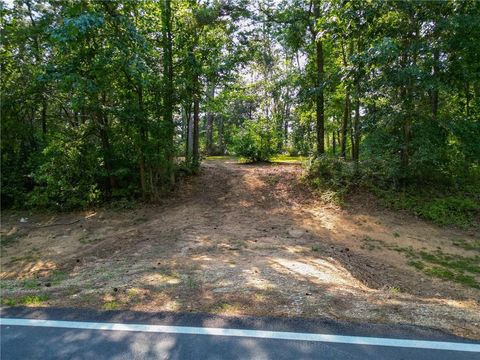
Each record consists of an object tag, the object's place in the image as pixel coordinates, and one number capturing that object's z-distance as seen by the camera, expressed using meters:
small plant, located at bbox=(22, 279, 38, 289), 4.83
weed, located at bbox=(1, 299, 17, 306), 3.91
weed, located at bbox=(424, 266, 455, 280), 5.97
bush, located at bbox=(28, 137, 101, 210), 9.79
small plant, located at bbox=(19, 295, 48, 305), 3.91
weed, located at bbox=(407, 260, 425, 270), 6.40
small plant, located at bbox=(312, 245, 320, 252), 6.77
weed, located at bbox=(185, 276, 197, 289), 4.34
